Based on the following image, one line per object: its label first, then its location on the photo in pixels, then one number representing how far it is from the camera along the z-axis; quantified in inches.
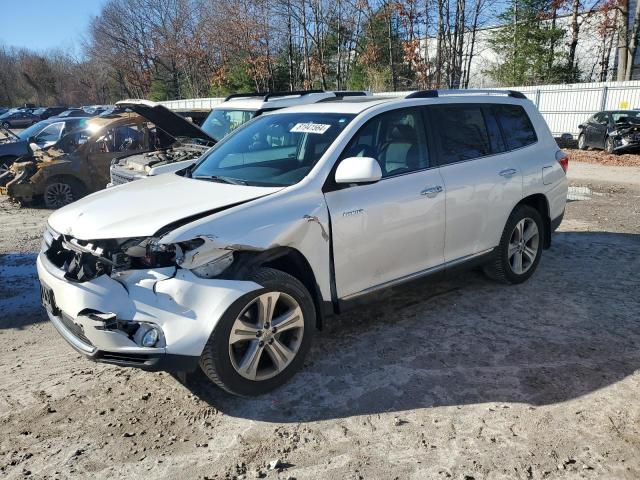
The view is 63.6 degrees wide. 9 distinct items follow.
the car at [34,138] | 448.5
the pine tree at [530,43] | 1143.0
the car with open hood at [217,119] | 305.6
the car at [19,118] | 1472.4
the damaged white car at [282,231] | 117.6
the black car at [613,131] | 677.3
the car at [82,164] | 381.1
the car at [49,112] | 1539.9
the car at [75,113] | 1101.4
